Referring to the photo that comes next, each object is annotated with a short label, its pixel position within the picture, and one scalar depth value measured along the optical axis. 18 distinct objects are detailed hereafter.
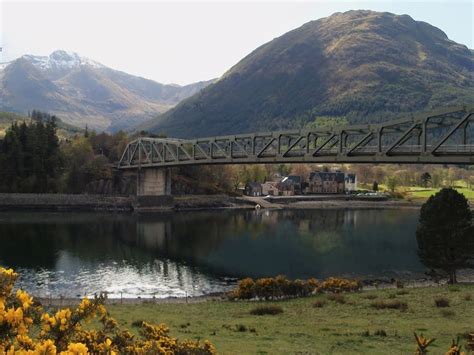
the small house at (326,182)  176.25
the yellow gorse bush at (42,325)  7.41
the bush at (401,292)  36.47
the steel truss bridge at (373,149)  45.19
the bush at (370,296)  34.32
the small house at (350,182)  182.25
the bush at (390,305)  30.08
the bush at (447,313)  26.97
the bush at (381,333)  22.67
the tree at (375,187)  180.06
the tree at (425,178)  190.75
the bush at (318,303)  32.26
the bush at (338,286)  39.47
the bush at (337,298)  33.50
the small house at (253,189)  159.94
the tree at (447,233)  44.25
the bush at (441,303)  29.80
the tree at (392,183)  174.46
